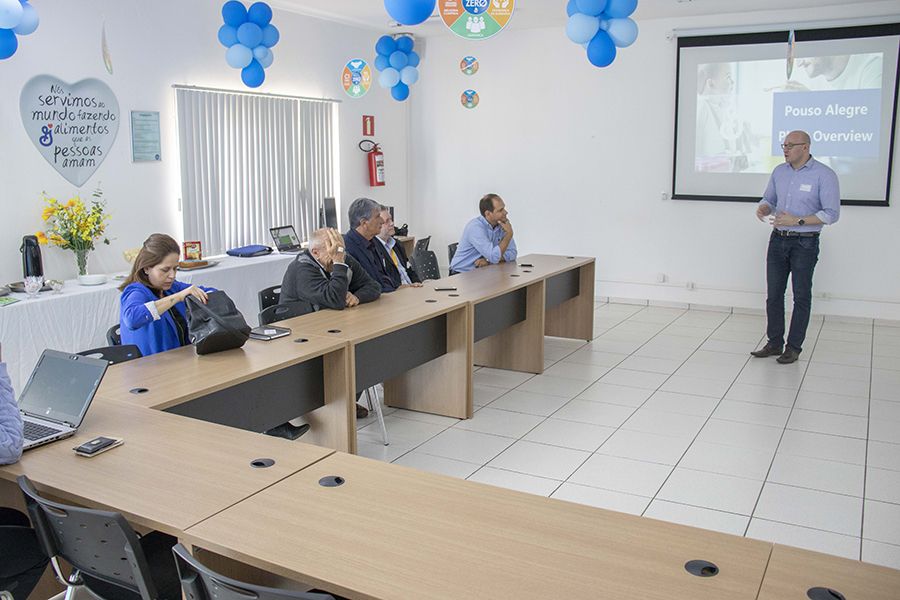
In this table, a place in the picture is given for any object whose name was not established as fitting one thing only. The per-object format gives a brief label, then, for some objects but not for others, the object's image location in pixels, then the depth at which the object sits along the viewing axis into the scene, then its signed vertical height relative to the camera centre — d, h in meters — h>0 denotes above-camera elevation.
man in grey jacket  4.71 -0.56
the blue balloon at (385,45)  8.17 +1.39
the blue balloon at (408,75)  8.24 +1.09
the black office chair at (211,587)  1.75 -0.91
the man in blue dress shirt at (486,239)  6.57 -0.47
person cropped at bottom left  2.41 -1.11
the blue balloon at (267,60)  6.73 +1.02
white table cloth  5.03 -0.91
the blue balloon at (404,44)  8.38 +1.44
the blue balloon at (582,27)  5.82 +1.12
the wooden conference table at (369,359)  3.36 -0.89
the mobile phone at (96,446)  2.53 -0.84
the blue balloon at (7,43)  4.38 +0.76
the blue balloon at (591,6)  5.74 +1.25
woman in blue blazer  3.78 -0.56
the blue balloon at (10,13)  4.14 +0.87
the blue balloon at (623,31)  5.83 +1.09
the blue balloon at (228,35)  6.52 +1.18
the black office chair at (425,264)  6.91 -0.71
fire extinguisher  9.23 +0.24
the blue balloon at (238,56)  6.52 +1.02
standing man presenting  6.23 -0.32
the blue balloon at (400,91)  8.25 +0.93
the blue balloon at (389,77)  8.10 +1.05
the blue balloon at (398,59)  8.20 +1.24
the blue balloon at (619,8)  5.74 +1.24
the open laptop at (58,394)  2.74 -0.75
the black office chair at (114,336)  4.16 -0.80
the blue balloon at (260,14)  6.51 +1.36
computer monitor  8.55 -0.34
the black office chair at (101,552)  2.12 -1.03
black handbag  3.64 -0.65
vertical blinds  7.01 +0.18
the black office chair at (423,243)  8.62 -0.65
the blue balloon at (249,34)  6.48 +1.18
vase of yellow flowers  5.73 -0.33
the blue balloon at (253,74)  6.68 +0.89
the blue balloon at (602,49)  5.94 +0.98
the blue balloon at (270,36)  6.66 +1.21
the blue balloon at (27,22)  4.49 +0.90
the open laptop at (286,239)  7.68 -0.55
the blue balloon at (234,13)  6.44 +1.35
